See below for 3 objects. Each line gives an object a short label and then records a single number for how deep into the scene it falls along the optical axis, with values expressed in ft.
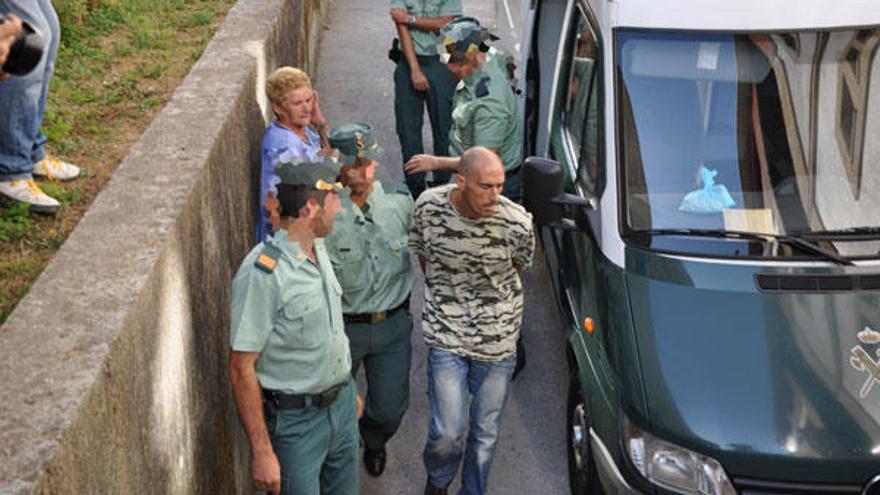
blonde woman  22.67
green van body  17.38
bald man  20.38
